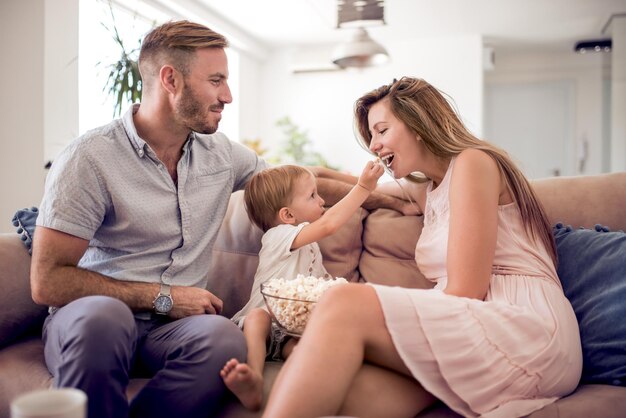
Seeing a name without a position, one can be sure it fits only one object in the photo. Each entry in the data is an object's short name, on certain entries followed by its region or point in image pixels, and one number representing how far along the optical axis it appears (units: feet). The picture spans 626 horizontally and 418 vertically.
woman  3.96
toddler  5.36
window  14.82
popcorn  4.71
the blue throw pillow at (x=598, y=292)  4.91
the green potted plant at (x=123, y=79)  11.51
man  4.40
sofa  4.67
